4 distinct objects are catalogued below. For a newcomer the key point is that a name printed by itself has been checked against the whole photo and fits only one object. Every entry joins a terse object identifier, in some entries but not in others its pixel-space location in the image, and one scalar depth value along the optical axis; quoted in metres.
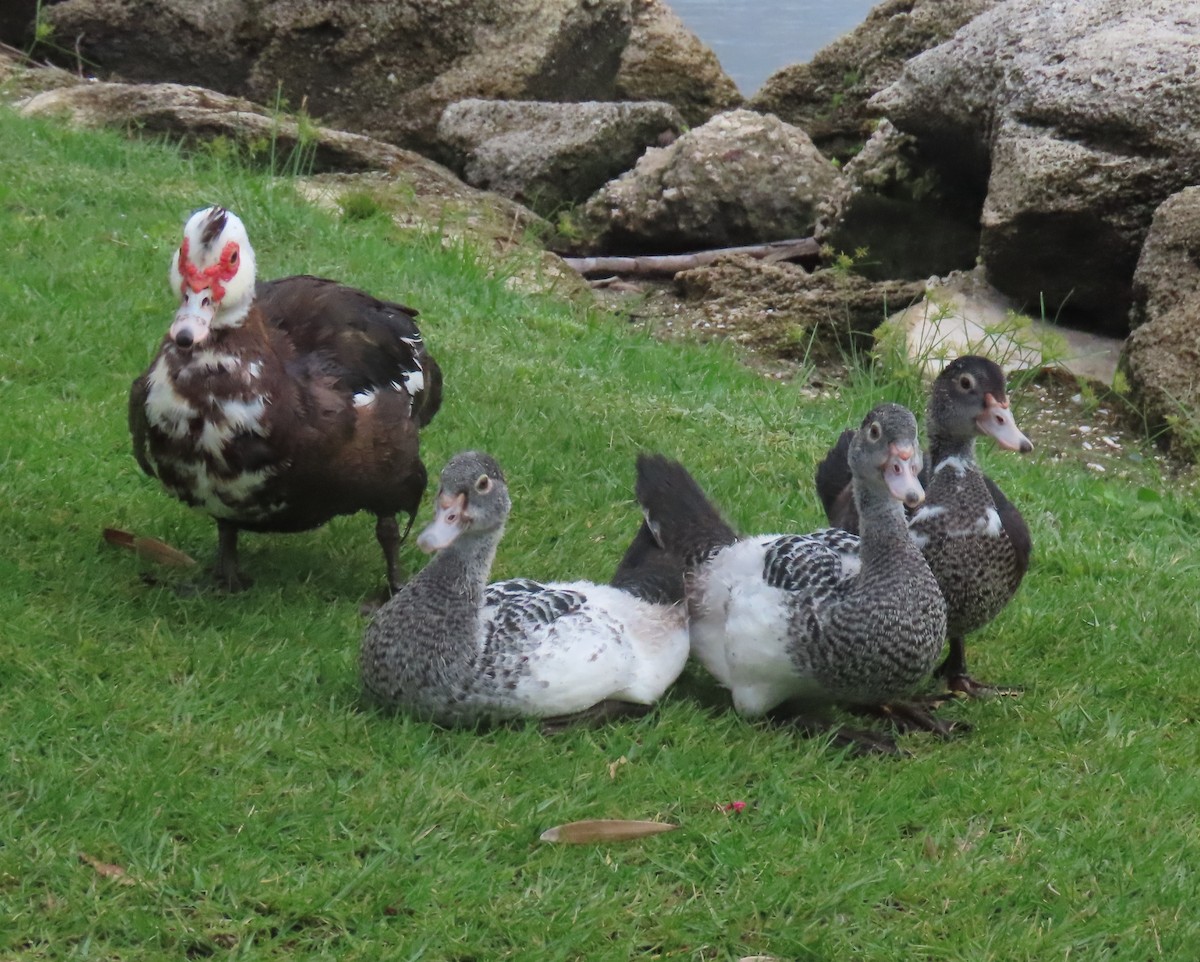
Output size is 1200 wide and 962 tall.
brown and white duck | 8.97
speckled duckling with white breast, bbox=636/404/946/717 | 8.35
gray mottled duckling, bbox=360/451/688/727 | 8.05
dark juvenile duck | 9.15
